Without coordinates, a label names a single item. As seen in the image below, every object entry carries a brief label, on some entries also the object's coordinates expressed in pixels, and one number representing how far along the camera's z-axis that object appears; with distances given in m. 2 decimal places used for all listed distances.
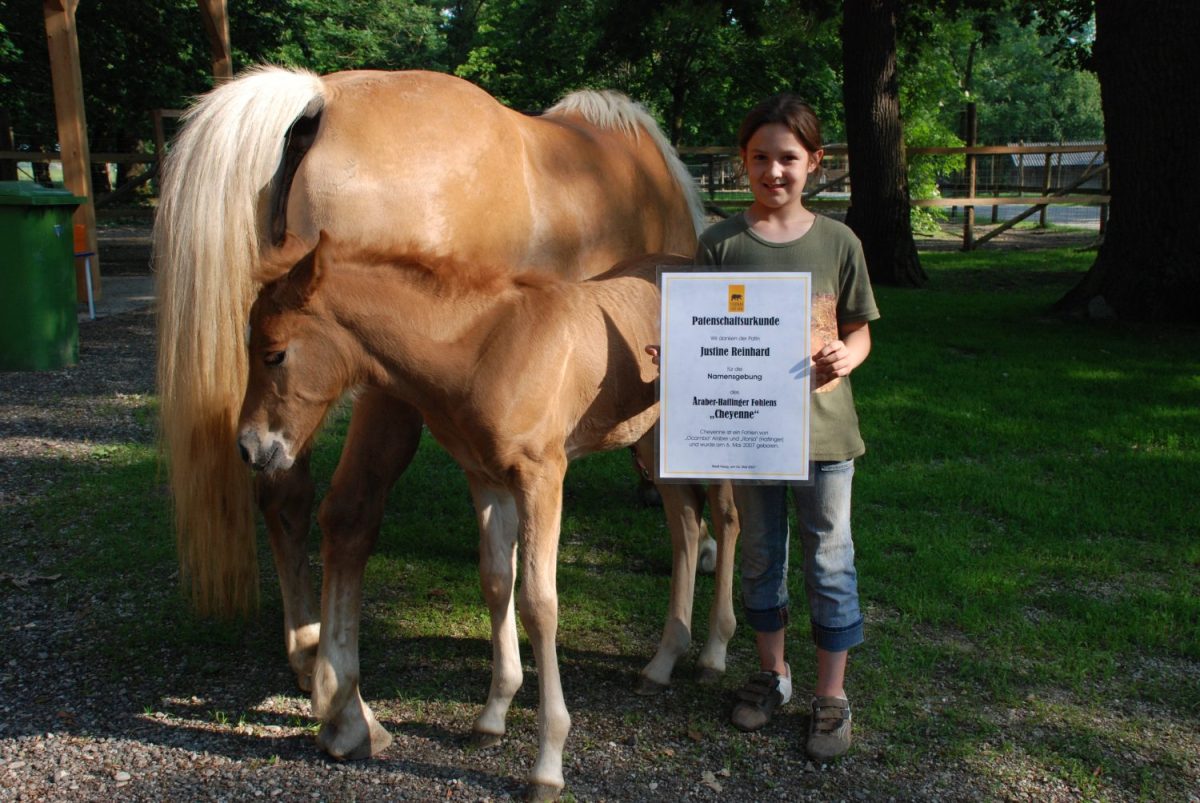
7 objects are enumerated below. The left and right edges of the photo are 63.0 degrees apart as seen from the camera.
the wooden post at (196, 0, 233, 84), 10.84
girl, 2.92
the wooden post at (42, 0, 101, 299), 10.62
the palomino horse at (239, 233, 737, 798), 2.64
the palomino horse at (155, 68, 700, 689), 3.12
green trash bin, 8.32
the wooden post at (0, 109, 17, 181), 15.69
